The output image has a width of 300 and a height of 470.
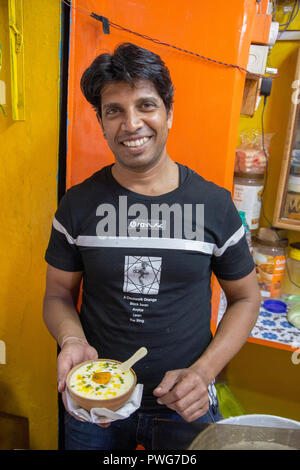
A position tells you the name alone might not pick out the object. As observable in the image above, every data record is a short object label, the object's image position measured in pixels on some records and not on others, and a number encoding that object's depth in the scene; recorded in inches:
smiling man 45.9
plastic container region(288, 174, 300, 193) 76.4
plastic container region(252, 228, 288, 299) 80.4
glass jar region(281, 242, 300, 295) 85.9
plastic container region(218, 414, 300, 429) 34.9
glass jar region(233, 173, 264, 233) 77.5
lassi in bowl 36.2
